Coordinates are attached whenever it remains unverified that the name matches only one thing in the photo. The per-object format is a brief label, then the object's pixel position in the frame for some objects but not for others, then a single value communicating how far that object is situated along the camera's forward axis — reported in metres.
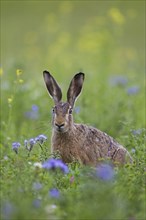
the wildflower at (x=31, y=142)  10.77
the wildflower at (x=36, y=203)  7.75
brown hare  12.00
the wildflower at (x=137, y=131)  11.27
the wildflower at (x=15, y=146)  10.87
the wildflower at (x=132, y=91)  17.80
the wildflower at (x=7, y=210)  7.18
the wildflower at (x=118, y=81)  19.94
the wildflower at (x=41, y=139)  10.85
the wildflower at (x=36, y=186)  8.48
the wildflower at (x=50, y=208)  7.73
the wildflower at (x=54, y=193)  8.34
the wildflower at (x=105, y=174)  7.99
